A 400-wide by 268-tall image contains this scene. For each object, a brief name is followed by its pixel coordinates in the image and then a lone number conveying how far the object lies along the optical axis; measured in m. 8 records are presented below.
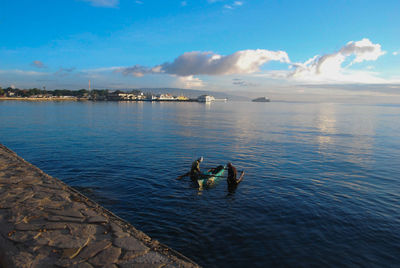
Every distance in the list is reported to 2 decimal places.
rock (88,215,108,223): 7.99
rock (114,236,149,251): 6.61
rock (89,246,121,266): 5.80
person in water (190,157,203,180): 18.10
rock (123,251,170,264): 6.03
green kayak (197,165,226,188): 17.12
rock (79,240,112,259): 6.07
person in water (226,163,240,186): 16.97
